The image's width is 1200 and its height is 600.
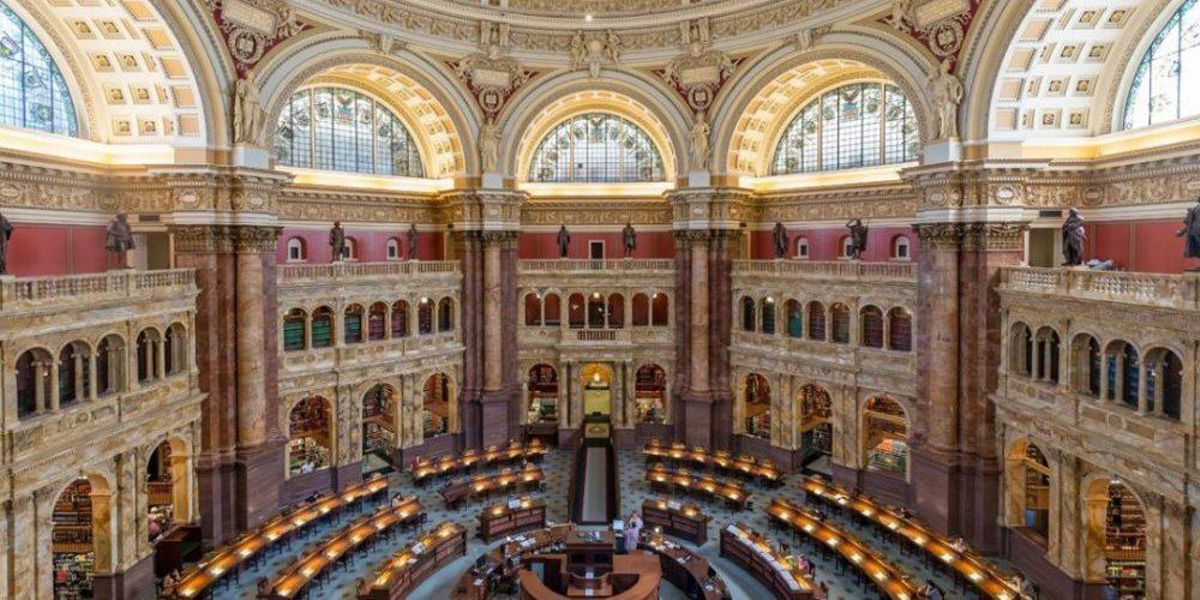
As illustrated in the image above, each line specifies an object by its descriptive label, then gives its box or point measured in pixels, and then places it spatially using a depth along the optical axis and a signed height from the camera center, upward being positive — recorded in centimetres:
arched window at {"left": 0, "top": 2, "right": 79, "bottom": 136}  2373 +669
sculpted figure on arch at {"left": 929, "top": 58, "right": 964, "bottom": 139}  2544 +617
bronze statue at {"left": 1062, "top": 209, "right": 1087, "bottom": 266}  2211 +112
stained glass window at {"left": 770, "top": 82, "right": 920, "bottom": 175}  3288 +695
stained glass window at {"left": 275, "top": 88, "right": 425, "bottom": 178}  3331 +702
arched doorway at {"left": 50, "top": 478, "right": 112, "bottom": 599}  2156 -835
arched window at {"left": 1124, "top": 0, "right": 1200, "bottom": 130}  2288 +649
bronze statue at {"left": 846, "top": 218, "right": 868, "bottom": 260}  3072 +174
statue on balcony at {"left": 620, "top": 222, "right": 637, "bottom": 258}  3794 +219
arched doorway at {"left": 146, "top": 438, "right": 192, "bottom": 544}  2566 -809
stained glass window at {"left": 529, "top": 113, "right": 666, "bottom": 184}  4031 +699
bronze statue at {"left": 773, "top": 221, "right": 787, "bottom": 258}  3481 +186
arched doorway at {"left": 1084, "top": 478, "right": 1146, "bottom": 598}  2116 -828
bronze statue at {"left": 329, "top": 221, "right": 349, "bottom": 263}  3181 +179
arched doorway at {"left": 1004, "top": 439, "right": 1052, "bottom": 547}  2500 -772
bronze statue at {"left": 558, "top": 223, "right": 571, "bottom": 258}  3803 +207
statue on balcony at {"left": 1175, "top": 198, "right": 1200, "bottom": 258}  1797 +103
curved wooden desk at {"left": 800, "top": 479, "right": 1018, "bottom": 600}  2125 -892
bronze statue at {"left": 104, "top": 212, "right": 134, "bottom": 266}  2341 +150
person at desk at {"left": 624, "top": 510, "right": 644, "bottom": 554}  2428 -867
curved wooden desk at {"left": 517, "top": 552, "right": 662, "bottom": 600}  2052 -883
